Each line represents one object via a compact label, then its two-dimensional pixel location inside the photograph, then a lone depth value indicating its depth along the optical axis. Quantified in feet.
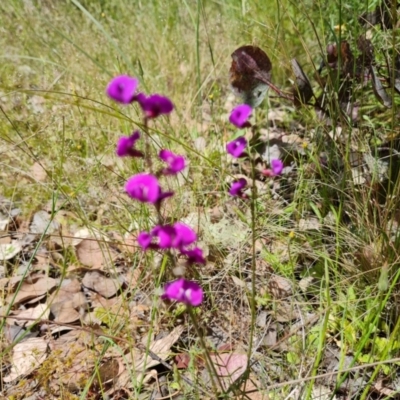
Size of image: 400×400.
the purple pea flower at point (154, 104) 0.64
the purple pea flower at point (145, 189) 0.65
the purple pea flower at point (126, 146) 0.66
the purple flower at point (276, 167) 0.81
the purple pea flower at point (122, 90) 0.62
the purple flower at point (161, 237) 0.66
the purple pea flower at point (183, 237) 0.67
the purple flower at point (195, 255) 0.71
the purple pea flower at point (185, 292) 0.71
